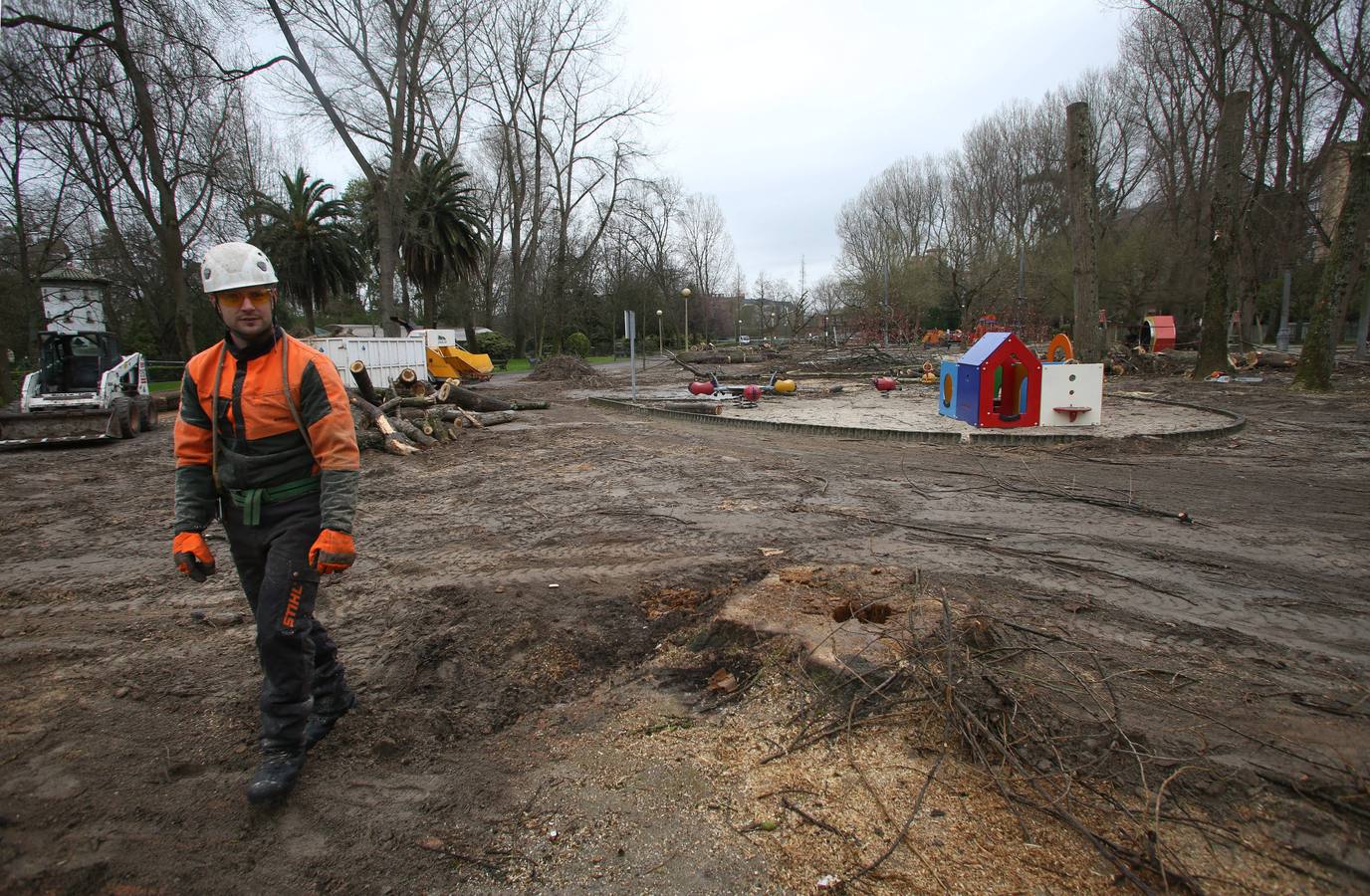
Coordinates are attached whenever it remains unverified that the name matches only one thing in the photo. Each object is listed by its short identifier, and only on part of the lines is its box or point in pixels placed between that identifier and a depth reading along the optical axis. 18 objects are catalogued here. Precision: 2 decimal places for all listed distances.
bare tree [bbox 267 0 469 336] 21.25
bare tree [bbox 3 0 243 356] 16.50
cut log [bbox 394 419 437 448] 10.38
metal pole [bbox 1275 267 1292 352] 27.51
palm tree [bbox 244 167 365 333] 32.94
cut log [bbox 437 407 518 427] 12.28
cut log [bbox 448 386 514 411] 14.12
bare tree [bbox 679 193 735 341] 59.62
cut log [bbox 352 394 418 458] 9.75
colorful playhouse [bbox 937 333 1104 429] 10.68
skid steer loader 11.23
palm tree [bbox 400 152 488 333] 33.75
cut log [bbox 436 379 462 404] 13.78
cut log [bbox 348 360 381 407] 11.09
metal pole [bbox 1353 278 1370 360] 22.02
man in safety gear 2.54
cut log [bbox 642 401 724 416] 13.91
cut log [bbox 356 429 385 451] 9.82
